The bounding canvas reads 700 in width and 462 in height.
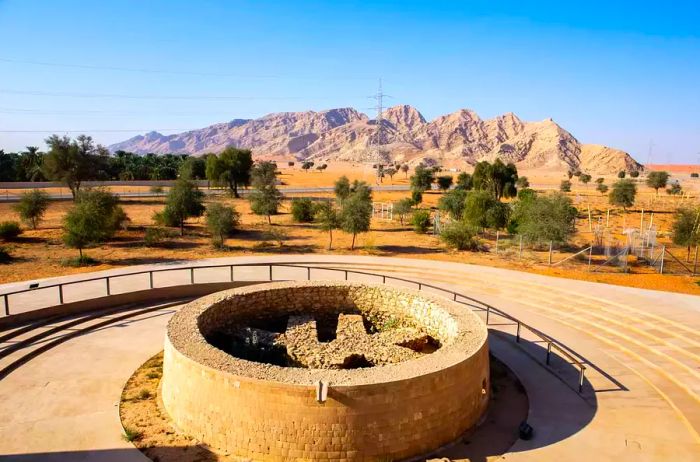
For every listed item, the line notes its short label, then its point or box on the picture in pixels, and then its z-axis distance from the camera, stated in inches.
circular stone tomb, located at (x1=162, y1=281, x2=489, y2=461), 396.5
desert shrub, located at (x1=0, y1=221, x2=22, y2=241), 1207.6
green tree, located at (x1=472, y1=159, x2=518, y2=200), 2352.4
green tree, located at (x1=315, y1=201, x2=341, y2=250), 1273.4
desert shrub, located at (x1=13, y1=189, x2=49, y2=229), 1373.0
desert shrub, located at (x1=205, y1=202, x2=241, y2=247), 1190.3
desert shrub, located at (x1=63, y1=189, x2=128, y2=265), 1024.9
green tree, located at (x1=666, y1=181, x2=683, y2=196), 2775.6
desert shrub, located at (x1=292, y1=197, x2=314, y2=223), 1665.8
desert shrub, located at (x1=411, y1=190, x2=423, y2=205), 2194.9
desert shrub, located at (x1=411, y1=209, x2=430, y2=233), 1515.7
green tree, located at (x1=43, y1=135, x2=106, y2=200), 1870.1
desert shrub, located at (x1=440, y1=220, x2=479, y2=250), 1259.8
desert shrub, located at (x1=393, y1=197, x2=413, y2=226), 1713.2
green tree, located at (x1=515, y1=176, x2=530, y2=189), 2967.0
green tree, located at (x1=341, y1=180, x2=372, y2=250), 1239.5
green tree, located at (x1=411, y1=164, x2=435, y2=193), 2869.1
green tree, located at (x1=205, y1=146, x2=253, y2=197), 2261.6
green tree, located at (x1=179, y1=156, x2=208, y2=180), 2982.3
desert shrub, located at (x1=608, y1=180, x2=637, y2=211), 2190.0
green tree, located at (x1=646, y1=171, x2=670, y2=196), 2787.9
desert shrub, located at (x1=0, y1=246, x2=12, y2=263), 994.3
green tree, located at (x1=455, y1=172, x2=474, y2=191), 2725.4
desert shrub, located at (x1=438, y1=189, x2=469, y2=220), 1696.6
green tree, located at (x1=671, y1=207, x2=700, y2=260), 1119.0
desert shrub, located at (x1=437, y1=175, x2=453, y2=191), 2967.5
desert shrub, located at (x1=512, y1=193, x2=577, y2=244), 1150.3
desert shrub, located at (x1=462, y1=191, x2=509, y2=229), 1460.4
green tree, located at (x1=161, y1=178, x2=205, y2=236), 1375.5
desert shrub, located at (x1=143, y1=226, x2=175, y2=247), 1190.3
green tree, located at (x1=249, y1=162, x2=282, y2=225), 1596.3
